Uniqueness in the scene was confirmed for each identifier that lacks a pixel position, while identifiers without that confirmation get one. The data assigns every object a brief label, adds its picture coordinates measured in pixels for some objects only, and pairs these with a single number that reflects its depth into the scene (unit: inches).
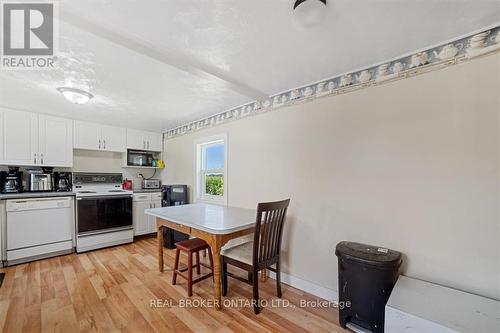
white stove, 130.4
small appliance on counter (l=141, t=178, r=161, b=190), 176.7
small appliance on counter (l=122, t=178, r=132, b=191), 169.5
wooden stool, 83.9
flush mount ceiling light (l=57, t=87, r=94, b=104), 89.7
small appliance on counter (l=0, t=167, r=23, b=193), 122.3
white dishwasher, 111.9
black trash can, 60.4
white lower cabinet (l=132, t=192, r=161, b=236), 157.6
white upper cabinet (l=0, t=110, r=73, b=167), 119.8
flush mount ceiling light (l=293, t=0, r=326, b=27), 45.1
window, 132.5
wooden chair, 73.6
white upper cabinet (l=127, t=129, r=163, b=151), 168.3
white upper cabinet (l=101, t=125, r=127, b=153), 155.4
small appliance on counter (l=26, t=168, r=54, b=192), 129.5
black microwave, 168.7
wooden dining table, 73.8
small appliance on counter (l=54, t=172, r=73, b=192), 140.4
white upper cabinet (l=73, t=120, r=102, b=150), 143.6
